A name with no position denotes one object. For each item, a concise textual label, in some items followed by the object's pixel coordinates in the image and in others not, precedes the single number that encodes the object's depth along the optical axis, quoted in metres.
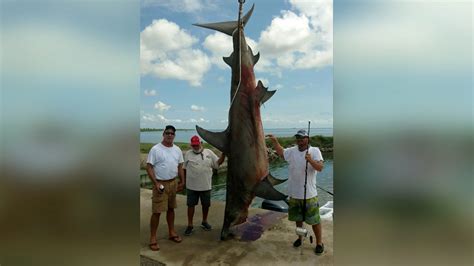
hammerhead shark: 4.09
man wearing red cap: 4.38
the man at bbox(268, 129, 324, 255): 3.66
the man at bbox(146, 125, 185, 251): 3.77
